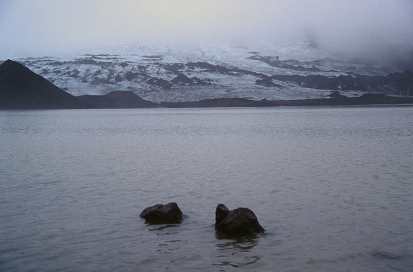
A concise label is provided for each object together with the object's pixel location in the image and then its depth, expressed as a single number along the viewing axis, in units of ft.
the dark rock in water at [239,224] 54.29
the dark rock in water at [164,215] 60.34
